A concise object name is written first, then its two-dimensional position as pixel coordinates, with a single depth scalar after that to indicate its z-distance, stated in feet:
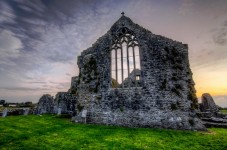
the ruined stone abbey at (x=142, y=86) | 33.50
